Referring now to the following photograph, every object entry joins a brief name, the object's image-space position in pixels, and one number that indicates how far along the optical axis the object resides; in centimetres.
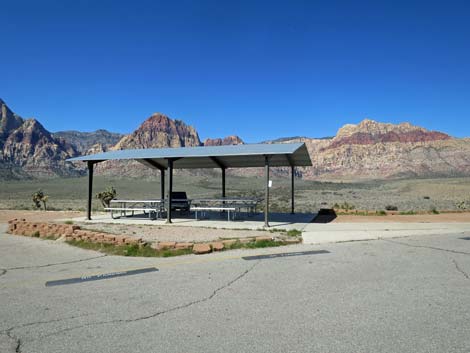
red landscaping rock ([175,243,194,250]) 883
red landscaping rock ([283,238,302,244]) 995
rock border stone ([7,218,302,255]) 889
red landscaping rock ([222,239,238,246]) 932
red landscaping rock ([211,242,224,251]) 893
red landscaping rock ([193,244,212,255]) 858
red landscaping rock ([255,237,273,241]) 994
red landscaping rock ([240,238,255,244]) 965
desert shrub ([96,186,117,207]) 2431
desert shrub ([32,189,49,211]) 2571
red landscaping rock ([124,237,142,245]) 929
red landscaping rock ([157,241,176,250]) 889
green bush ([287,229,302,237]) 1092
